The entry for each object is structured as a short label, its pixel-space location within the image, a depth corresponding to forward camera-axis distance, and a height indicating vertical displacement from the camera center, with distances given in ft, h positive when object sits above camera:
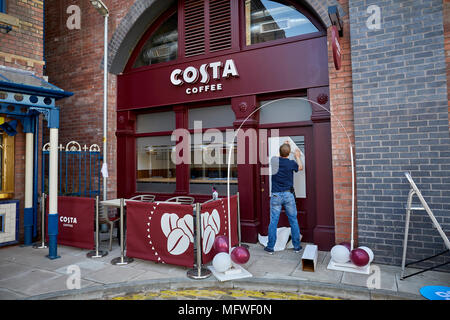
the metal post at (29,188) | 20.49 -1.12
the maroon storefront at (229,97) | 18.98 +5.39
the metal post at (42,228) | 19.47 -3.75
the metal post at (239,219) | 19.08 -3.29
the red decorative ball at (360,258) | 13.99 -4.37
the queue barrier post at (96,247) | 17.71 -4.62
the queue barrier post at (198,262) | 14.06 -4.55
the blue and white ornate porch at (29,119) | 16.75 +3.63
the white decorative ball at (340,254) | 14.65 -4.39
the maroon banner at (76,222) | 18.31 -3.26
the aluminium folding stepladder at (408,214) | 12.48 -2.10
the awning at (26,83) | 16.02 +5.12
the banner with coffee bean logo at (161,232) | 14.70 -3.29
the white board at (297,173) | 19.93 -0.37
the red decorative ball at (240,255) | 14.28 -4.24
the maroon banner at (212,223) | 14.90 -2.94
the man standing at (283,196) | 17.81 -1.69
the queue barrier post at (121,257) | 16.12 -4.84
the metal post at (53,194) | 17.49 -1.34
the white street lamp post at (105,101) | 24.63 +6.11
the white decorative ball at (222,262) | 13.73 -4.39
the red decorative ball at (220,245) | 14.75 -3.85
